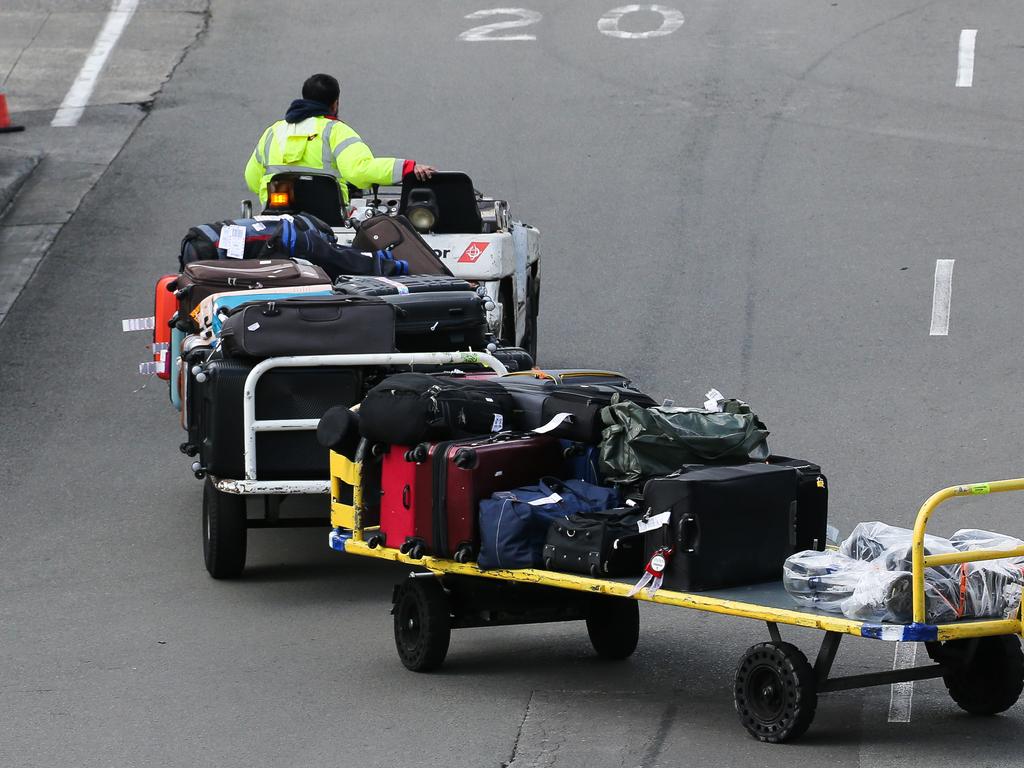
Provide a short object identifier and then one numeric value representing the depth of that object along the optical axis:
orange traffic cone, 40.16
